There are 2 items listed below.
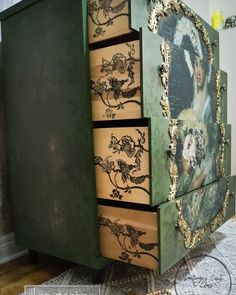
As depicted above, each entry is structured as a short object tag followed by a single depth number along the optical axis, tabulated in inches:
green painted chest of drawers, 33.1
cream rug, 37.2
